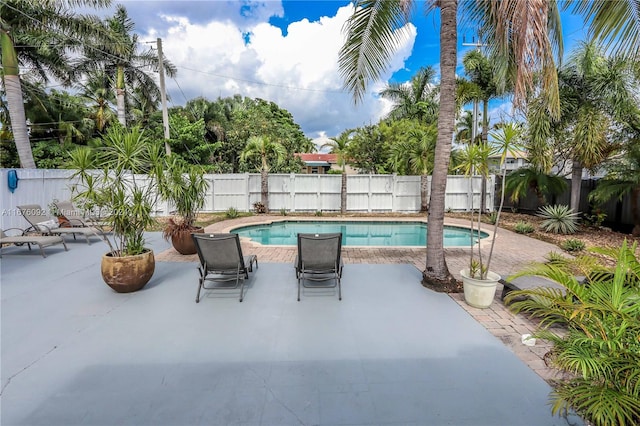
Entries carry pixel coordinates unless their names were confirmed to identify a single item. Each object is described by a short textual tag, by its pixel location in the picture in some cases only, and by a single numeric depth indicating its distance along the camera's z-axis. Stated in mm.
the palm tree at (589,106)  8484
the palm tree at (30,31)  9398
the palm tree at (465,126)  19719
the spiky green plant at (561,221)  9555
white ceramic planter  4047
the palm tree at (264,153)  13695
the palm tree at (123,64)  15867
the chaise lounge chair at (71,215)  8414
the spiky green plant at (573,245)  7484
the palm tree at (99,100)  20903
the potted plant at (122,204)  4332
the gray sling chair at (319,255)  4547
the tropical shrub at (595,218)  9960
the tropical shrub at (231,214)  12964
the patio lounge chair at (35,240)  6270
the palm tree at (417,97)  19055
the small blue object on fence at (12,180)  7758
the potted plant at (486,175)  4020
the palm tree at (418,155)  13625
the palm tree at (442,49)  3506
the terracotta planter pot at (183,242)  6605
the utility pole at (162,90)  12922
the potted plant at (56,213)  8297
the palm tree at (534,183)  11305
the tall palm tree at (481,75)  12742
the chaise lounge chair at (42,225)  7359
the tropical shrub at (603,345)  1720
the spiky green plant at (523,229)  9844
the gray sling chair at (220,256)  4387
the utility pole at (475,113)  13516
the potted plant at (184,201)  6617
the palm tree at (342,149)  13906
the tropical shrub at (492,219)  11586
